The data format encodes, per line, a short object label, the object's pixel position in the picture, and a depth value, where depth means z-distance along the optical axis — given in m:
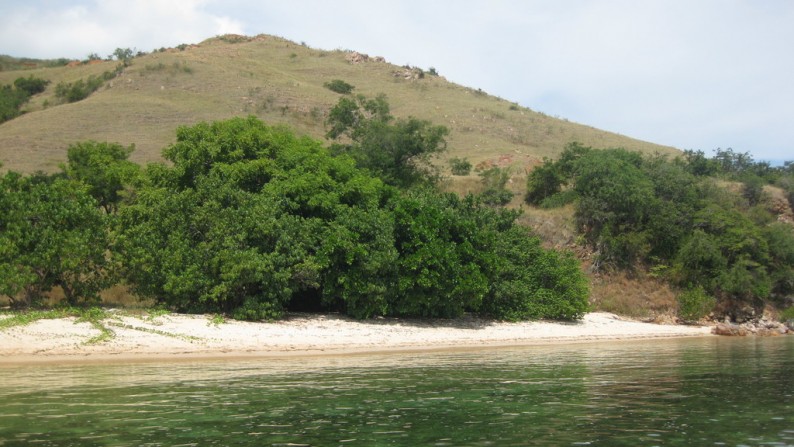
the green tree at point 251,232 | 29.11
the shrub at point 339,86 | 108.56
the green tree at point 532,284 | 36.31
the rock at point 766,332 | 42.05
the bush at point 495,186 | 52.69
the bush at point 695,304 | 44.84
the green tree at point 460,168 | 66.31
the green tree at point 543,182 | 57.41
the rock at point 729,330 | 40.44
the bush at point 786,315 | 47.39
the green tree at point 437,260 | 31.34
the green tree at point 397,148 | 50.81
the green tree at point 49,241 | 26.55
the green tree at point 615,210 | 49.19
